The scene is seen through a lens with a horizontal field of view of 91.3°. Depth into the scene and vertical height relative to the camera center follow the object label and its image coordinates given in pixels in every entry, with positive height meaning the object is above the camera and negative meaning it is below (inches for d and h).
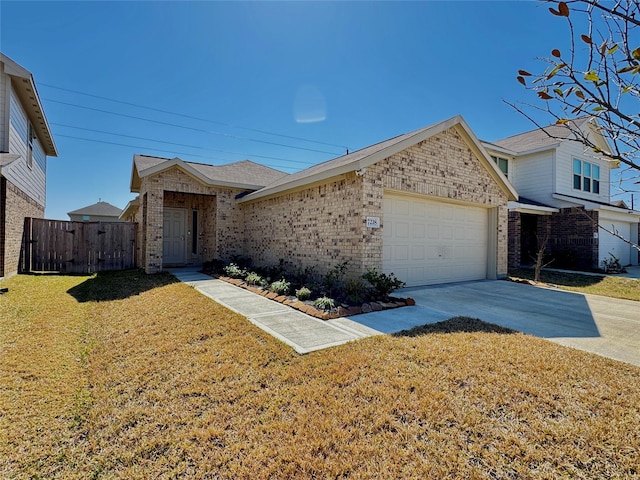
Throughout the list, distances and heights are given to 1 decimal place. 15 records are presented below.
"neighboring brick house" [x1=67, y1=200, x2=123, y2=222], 1384.1 +104.9
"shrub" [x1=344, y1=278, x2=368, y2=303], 252.4 -41.4
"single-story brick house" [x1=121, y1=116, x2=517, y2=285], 293.9 +34.9
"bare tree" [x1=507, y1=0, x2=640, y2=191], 59.5 +34.9
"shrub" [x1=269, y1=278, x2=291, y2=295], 290.3 -45.0
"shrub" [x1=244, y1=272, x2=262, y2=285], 339.6 -44.1
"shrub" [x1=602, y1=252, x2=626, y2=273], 558.2 -36.7
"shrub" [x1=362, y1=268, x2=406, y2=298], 262.7 -35.8
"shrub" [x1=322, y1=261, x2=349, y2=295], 285.3 -35.5
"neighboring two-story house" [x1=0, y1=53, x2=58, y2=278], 341.4 +107.2
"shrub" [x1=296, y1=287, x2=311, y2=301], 266.8 -46.4
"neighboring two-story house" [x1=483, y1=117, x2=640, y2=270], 568.4 +74.2
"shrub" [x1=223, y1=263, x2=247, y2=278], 384.9 -41.2
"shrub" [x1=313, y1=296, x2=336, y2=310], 235.7 -48.2
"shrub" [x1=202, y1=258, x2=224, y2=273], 436.6 -39.4
